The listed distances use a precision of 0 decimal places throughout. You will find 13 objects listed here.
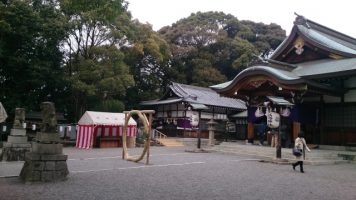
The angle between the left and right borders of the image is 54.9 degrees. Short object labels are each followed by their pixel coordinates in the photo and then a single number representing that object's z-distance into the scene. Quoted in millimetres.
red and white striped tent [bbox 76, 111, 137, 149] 21594
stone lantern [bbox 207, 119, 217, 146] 20500
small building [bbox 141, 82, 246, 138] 30844
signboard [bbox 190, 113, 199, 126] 20406
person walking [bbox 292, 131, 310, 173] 11555
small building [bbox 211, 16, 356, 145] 18109
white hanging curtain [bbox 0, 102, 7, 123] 8508
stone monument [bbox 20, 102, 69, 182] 8375
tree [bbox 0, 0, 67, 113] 22562
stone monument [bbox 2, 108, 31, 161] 12602
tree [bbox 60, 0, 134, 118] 24922
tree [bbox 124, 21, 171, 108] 32094
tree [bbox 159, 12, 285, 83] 40406
